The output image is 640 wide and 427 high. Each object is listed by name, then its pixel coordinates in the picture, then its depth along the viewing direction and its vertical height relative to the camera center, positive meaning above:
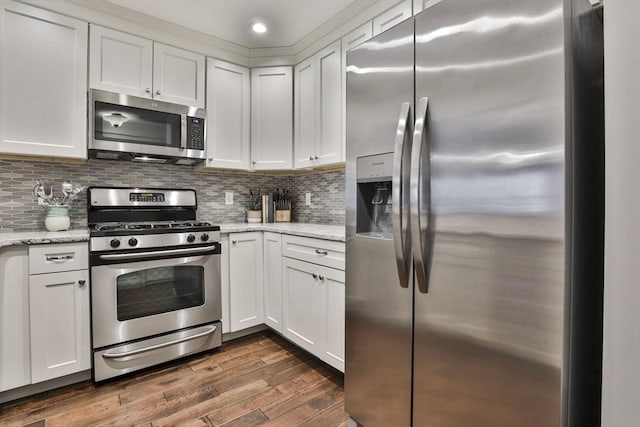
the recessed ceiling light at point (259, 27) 2.48 +1.41
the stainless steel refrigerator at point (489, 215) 0.89 -0.01
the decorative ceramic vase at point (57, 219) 2.14 -0.05
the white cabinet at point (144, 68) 2.25 +1.05
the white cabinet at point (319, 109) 2.44 +0.81
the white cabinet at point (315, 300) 1.94 -0.57
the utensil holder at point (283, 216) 3.20 -0.04
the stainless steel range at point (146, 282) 2.01 -0.47
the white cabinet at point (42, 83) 1.97 +0.81
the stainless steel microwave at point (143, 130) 2.23 +0.60
